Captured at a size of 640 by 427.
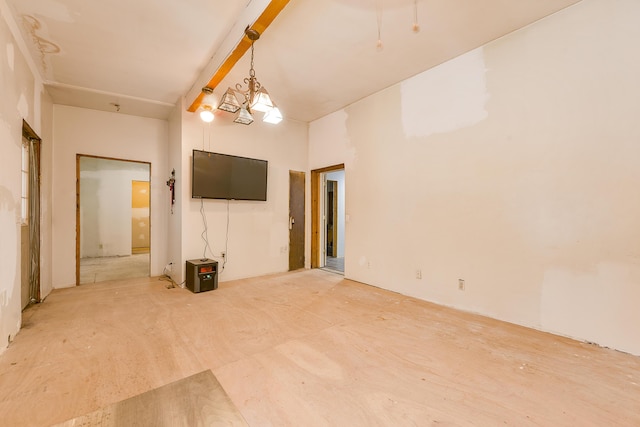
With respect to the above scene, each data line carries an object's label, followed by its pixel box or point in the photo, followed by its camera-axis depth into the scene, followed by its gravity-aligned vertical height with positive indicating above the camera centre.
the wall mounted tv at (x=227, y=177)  4.03 +0.54
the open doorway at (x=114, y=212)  6.65 -0.05
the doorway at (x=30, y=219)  3.00 -0.11
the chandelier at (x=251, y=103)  2.80 +1.23
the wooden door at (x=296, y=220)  5.21 -0.17
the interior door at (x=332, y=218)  7.01 -0.17
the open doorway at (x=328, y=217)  5.46 -0.12
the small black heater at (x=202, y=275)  3.76 -0.92
